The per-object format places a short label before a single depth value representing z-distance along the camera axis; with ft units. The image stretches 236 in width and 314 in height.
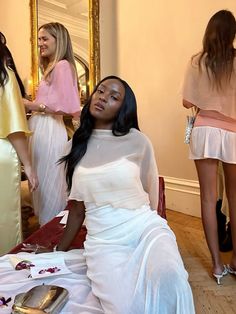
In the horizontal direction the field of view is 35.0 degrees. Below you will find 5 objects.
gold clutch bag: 3.30
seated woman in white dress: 3.38
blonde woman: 7.23
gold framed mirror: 12.96
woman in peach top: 6.40
